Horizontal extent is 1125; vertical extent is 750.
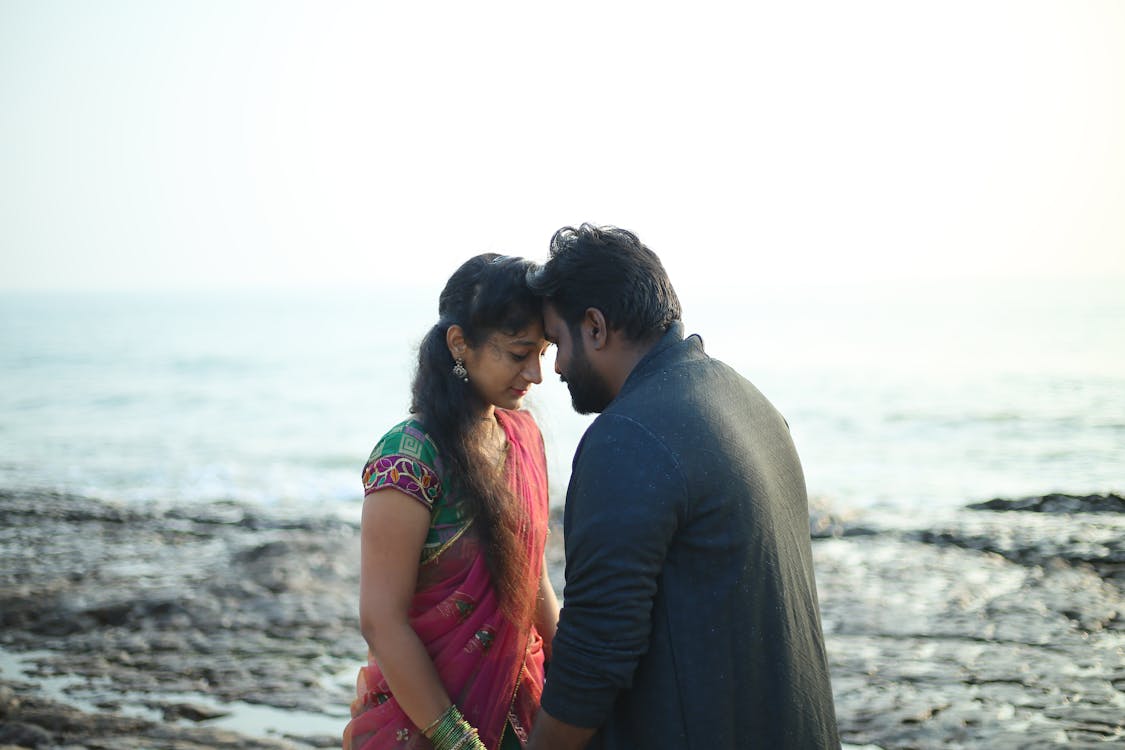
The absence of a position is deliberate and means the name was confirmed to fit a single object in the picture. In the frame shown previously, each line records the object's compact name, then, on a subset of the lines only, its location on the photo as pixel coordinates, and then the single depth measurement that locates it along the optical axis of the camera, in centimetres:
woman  218
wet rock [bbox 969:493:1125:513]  988
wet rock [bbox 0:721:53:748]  450
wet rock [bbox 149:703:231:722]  493
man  186
